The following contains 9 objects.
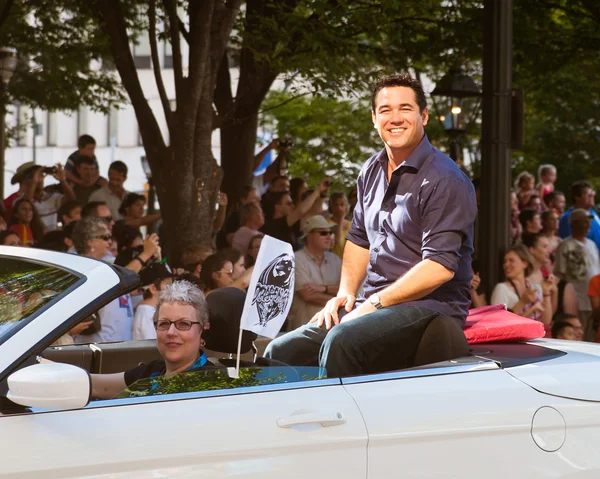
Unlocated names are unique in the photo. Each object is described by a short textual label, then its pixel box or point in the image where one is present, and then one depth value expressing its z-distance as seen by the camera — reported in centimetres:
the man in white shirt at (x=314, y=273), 931
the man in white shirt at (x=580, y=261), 1129
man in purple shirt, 417
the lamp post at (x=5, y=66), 1393
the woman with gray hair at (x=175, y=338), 430
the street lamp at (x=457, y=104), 1270
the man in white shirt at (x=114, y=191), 1123
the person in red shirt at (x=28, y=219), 1045
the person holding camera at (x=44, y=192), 1091
